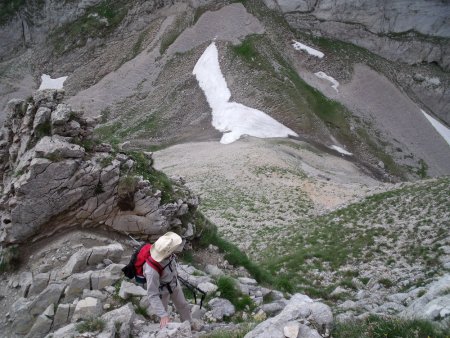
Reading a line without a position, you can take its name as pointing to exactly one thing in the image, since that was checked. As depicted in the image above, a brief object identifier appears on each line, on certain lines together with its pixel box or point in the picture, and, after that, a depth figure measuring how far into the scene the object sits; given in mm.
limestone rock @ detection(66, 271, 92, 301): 10234
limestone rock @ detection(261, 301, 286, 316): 10945
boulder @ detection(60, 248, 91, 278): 10969
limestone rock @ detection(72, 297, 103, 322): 9367
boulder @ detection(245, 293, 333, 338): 6999
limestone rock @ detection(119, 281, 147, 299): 10062
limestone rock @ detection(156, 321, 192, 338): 8102
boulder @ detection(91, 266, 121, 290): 10461
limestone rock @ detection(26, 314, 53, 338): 9508
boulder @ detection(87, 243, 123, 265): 11391
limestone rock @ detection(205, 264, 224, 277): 13447
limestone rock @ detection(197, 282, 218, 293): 11562
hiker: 8352
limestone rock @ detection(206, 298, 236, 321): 10531
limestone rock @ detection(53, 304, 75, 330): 9570
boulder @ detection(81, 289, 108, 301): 10055
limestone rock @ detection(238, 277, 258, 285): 13327
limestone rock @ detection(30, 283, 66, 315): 10008
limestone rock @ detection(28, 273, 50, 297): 10734
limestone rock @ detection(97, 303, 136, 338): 8463
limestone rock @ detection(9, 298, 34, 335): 9867
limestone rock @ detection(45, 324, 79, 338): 8516
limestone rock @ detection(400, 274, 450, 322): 7128
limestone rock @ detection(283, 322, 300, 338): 6852
